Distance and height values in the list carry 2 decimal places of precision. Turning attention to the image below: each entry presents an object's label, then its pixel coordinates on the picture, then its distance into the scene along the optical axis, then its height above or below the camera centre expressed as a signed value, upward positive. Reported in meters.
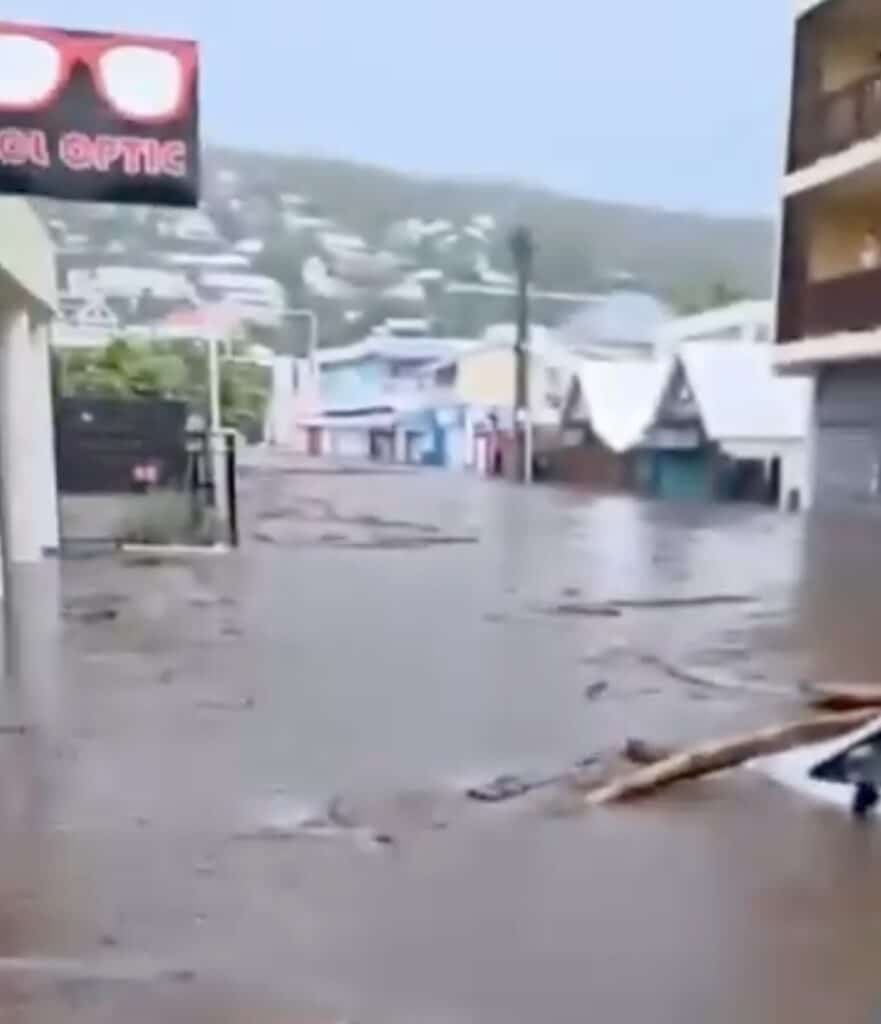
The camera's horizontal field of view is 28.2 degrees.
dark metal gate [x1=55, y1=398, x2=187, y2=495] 15.80 -1.03
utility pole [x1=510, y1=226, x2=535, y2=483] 37.75 -0.36
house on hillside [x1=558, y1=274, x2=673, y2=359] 50.50 +0.42
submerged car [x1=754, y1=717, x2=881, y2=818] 4.54 -1.16
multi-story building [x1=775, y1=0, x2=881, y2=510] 19.31 +1.22
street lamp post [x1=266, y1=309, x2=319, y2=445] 53.69 -1.70
